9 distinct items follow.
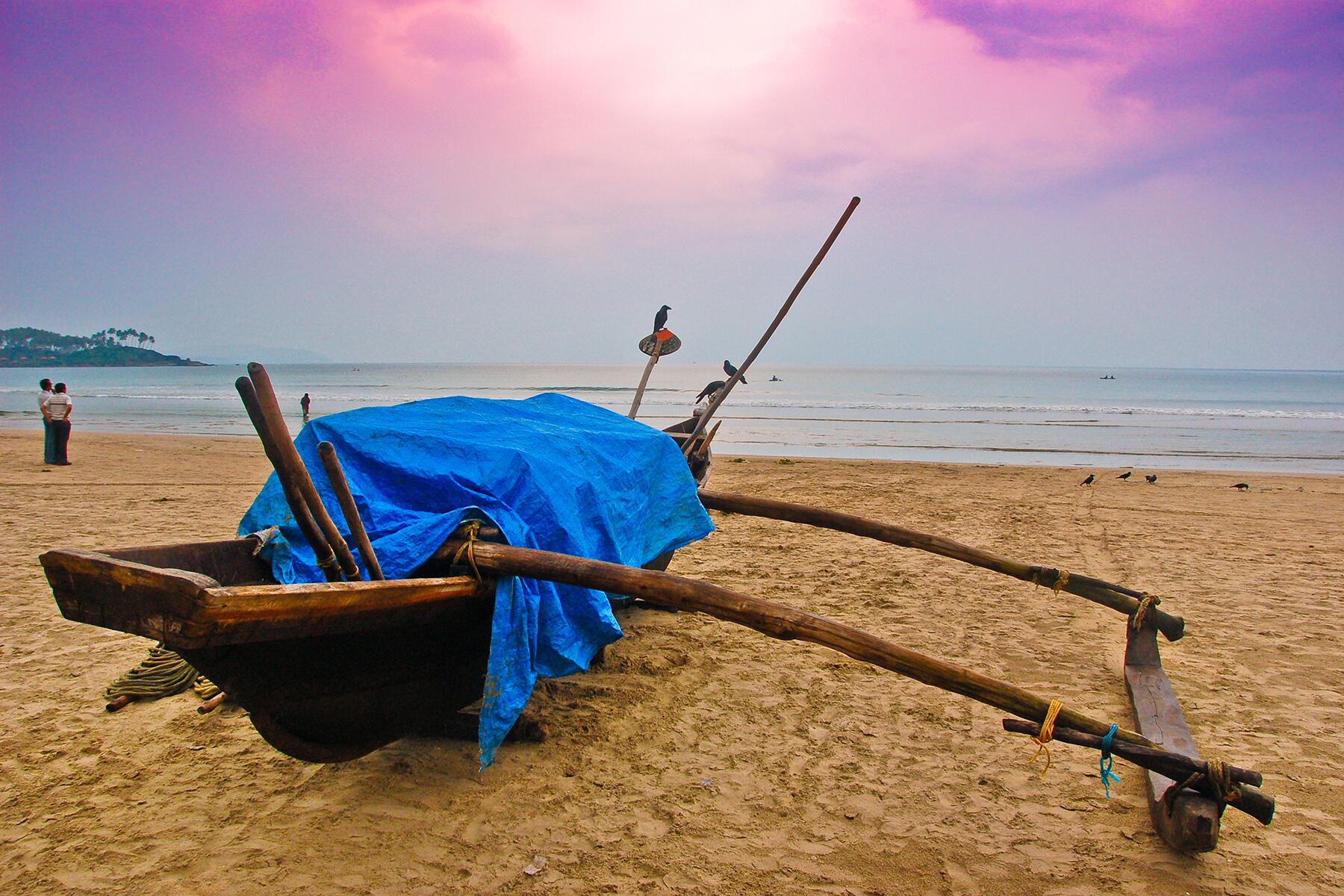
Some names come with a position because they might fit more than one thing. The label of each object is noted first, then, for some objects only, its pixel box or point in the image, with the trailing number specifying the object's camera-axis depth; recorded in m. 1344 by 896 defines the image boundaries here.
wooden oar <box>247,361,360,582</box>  2.19
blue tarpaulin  2.77
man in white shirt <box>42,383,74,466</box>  11.54
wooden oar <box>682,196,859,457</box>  5.85
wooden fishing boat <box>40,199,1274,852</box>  1.90
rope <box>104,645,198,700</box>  3.75
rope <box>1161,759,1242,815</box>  2.47
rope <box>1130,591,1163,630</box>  4.20
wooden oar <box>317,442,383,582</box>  2.44
